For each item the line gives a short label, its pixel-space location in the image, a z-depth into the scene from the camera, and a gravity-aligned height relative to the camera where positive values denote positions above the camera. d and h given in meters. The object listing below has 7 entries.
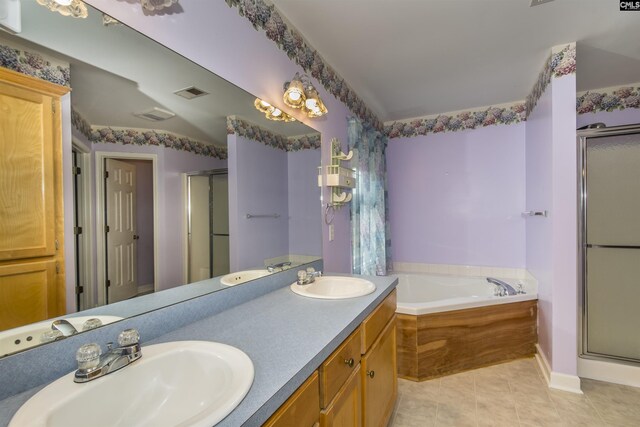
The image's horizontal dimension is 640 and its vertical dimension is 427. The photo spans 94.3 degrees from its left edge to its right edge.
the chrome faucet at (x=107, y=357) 0.68 -0.35
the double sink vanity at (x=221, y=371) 0.62 -0.40
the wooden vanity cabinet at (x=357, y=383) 0.80 -0.62
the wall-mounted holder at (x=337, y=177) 2.14 +0.25
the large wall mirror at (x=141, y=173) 0.79 +0.15
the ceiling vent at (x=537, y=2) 1.62 +1.13
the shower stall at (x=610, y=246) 2.19 -0.29
